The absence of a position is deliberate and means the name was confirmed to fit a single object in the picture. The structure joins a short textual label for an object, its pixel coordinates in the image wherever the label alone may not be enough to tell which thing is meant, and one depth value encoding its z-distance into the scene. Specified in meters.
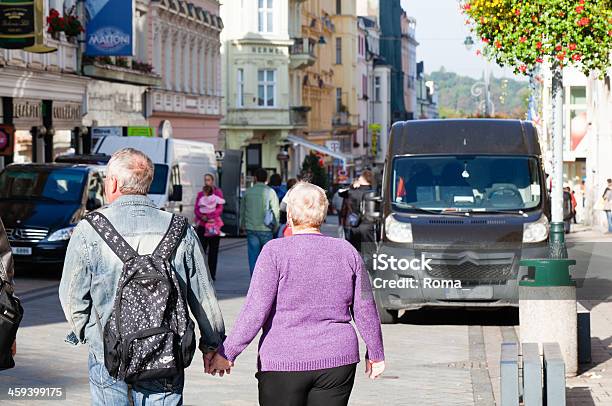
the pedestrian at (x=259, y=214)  20.05
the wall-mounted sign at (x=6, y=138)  30.88
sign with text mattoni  37.69
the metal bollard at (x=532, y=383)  8.52
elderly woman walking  6.39
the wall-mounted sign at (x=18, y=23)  28.17
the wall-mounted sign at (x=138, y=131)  42.50
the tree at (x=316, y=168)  69.62
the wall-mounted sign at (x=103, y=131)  41.66
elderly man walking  6.02
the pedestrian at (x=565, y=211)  18.67
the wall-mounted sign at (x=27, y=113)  34.16
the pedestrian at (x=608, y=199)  41.17
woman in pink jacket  21.73
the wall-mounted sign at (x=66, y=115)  37.62
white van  28.58
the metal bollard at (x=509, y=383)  8.59
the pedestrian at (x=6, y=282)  6.86
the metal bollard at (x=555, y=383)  8.44
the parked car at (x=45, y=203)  21.81
